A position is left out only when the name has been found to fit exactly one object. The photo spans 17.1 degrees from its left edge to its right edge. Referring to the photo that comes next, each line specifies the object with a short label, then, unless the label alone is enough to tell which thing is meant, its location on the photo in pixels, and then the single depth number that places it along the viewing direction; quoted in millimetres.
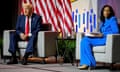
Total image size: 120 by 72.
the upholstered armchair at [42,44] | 7449
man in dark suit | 7460
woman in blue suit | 6220
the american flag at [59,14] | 10055
